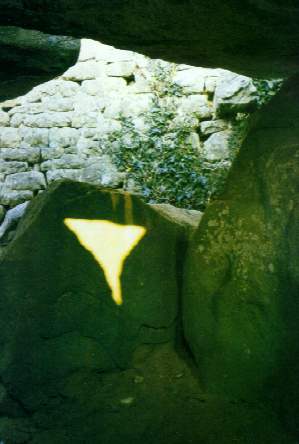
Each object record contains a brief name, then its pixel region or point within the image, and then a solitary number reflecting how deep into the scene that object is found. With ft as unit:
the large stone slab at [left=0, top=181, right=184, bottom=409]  6.68
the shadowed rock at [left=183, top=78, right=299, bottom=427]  6.24
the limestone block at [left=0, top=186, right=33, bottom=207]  18.61
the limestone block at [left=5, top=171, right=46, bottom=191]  18.74
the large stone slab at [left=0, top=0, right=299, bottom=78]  5.27
